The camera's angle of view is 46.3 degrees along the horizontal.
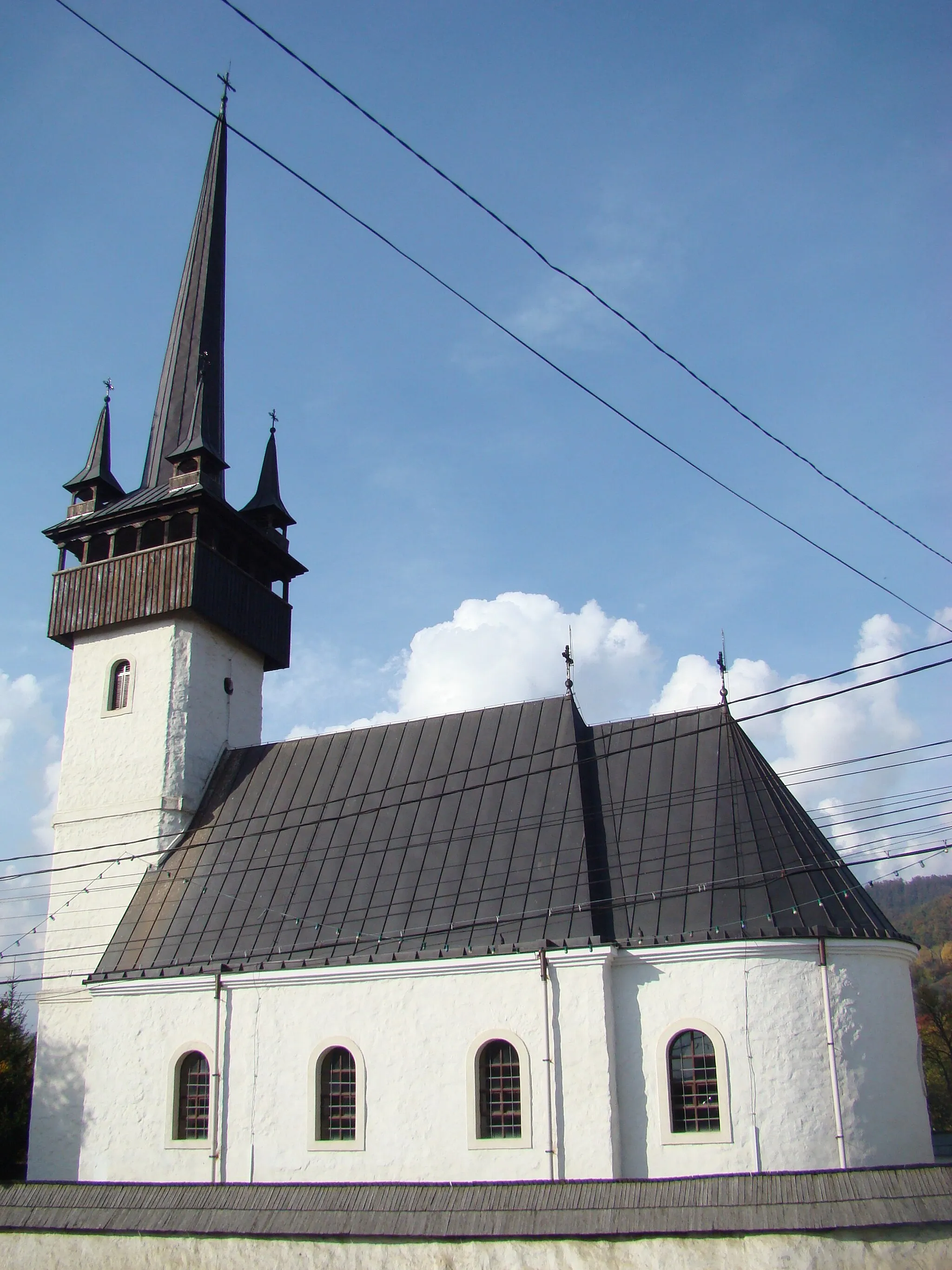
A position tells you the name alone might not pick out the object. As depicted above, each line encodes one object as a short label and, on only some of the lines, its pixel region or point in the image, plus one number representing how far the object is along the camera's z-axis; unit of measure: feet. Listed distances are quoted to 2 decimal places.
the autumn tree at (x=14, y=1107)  91.25
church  62.59
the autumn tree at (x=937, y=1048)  194.90
